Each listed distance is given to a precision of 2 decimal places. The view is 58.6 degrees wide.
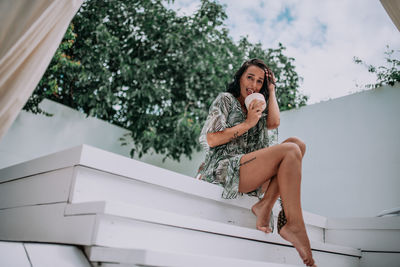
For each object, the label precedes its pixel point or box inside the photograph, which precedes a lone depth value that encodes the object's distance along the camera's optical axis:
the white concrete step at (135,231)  1.17
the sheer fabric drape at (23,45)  1.35
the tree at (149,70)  4.54
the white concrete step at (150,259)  0.98
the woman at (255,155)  1.66
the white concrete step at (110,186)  1.34
